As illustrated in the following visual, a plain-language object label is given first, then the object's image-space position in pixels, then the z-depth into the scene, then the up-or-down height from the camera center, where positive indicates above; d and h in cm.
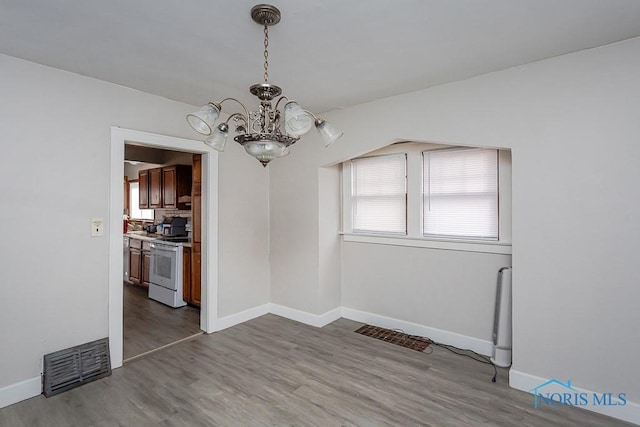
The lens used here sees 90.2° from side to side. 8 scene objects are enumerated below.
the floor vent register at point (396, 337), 340 -137
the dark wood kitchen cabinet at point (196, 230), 432 -20
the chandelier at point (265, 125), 164 +49
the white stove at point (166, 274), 465 -88
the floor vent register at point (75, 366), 254 -126
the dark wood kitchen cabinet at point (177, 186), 538 +51
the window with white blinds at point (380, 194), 382 +28
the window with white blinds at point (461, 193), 320 +24
